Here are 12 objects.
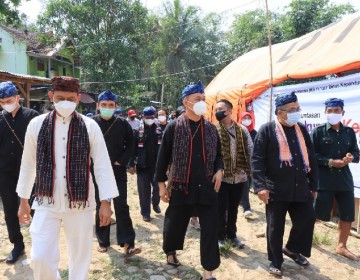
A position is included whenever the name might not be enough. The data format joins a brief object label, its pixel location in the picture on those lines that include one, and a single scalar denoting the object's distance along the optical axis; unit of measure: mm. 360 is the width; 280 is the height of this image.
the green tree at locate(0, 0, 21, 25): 11391
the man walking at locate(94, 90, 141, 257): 3980
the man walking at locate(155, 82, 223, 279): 3252
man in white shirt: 2559
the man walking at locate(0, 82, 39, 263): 3873
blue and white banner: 5000
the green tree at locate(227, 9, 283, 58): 21066
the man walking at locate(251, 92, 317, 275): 3438
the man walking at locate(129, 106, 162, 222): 5629
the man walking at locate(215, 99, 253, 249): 4223
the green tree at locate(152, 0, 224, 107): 26062
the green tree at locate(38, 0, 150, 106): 22234
